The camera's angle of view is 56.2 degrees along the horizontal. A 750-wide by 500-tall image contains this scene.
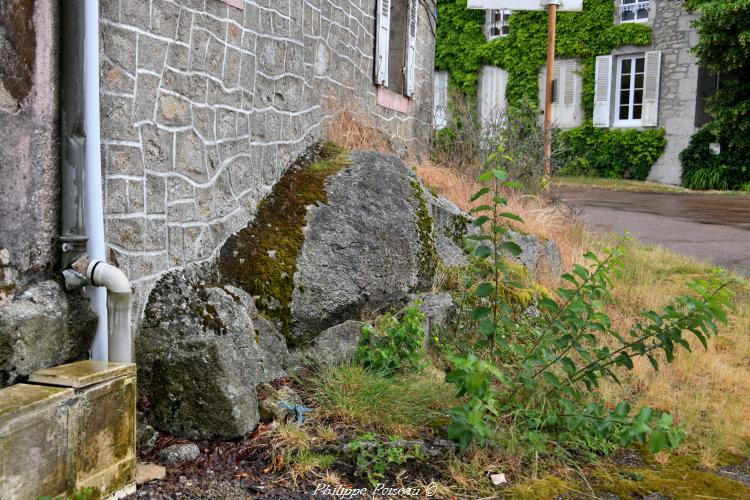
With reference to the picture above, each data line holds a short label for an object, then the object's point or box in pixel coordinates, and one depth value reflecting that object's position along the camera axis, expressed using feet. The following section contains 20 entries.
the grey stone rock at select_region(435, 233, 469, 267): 17.84
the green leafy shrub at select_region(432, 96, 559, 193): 28.32
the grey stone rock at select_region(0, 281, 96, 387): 8.77
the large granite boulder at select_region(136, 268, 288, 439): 10.62
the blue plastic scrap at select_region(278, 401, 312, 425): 11.46
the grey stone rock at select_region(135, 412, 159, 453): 10.30
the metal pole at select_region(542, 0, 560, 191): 28.50
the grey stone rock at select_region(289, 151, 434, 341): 13.93
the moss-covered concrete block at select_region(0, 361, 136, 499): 7.80
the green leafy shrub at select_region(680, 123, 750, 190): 58.13
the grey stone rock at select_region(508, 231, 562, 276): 20.54
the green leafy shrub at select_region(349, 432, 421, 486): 10.03
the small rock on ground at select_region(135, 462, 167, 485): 9.64
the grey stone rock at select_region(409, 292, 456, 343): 15.17
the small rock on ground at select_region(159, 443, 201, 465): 10.18
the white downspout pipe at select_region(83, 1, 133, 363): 9.71
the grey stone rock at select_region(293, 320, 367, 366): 13.25
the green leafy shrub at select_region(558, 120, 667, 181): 63.77
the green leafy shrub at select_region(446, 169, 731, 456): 9.57
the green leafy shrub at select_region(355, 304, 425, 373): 13.05
